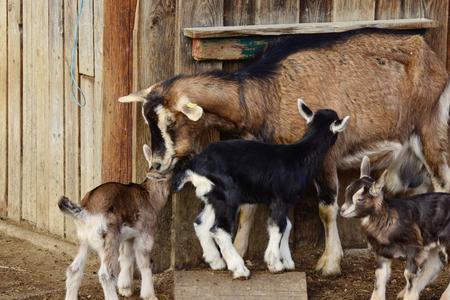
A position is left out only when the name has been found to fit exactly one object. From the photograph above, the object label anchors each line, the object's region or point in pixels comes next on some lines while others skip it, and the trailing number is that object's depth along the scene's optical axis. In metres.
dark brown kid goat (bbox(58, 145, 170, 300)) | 10.29
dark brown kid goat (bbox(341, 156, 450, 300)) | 10.40
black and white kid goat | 10.66
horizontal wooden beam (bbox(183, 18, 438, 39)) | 11.03
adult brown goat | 10.92
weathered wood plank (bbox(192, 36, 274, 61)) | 11.12
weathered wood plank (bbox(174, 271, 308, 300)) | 10.65
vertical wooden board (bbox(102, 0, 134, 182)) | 11.38
